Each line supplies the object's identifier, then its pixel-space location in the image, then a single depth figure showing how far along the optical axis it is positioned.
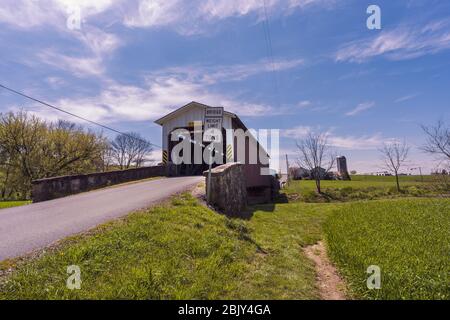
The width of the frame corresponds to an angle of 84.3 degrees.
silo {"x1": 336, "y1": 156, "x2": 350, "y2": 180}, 45.57
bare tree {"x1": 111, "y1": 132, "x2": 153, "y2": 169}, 48.99
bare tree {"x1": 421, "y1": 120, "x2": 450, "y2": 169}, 21.59
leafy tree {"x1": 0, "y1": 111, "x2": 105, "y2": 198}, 22.27
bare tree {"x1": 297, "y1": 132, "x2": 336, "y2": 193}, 29.95
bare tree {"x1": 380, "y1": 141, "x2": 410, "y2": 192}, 29.22
